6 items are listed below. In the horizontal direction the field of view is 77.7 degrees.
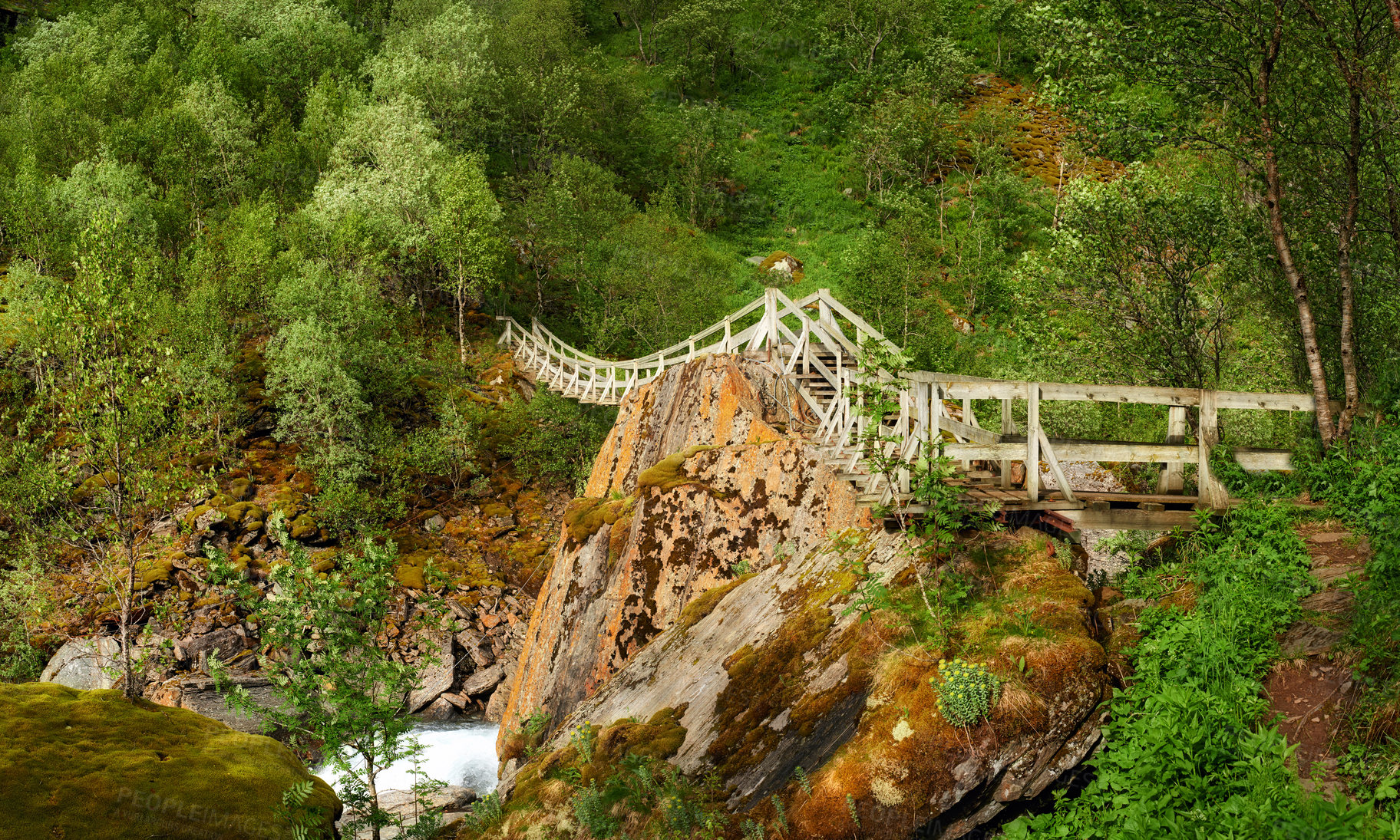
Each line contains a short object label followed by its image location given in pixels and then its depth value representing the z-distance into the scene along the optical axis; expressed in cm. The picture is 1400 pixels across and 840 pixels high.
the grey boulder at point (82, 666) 1691
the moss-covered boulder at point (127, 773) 731
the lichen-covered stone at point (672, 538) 1023
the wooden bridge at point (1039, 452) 690
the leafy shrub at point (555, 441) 2369
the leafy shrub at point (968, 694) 562
